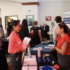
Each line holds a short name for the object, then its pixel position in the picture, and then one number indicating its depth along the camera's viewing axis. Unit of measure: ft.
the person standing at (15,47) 5.12
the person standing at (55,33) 8.45
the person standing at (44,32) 18.98
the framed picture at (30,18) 20.66
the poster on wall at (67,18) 14.09
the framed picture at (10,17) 21.99
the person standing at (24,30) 8.76
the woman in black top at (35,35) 12.18
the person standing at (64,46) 4.92
